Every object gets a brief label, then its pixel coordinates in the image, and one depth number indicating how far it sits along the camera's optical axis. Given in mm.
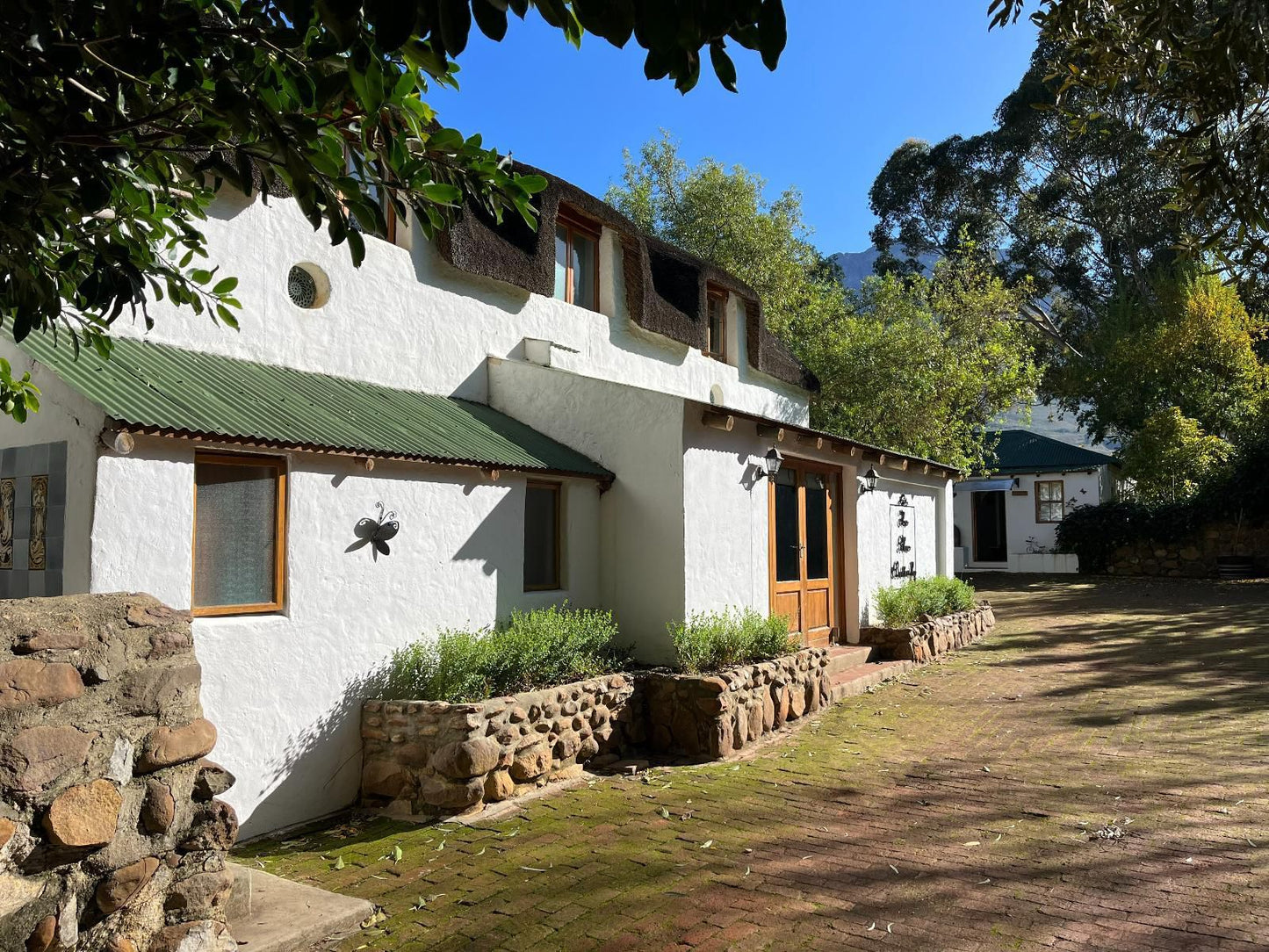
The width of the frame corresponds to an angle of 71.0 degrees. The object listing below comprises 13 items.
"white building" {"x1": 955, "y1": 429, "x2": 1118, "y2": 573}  27016
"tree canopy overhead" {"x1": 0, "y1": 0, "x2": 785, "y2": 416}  2100
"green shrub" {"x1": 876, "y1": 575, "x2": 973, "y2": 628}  12867
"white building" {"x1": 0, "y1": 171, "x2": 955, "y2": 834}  5828
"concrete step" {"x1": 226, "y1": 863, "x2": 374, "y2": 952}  4090
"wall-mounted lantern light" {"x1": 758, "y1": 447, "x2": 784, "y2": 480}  10352
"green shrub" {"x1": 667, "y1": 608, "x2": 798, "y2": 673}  8516
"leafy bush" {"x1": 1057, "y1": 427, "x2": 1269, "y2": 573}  22672
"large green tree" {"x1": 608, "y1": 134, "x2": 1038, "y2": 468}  18516
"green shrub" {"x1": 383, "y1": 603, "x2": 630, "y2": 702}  6996
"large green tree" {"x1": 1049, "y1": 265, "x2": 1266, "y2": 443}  24500
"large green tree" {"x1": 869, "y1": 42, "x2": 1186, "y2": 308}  31531
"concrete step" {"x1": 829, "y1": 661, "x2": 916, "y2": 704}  10227
